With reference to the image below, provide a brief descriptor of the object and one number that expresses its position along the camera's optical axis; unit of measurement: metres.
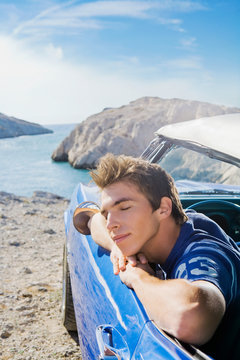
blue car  1.21
